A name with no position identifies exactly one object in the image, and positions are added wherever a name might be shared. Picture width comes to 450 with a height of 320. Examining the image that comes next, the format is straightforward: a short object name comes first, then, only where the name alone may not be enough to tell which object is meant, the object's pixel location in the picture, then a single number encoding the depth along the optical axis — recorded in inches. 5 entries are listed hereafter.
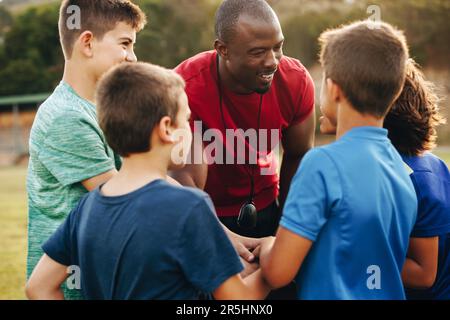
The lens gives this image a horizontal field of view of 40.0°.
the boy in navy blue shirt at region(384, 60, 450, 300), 86.4
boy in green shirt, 88.0
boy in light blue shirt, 72.7
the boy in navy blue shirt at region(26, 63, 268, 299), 69.4
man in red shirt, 117.6
